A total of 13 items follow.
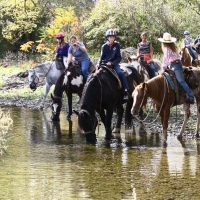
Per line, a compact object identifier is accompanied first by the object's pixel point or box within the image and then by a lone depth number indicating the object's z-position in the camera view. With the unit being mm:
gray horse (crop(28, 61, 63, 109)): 16234
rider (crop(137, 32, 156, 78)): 14250
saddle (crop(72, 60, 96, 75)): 13748
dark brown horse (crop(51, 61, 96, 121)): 13520
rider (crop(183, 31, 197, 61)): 16391
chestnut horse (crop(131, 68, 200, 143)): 10008
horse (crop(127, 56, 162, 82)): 13703
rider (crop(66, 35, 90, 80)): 13477
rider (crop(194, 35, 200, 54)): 18052
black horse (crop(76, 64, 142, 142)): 10180
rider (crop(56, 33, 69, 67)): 14617
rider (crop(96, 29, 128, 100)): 11125
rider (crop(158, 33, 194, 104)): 10383
